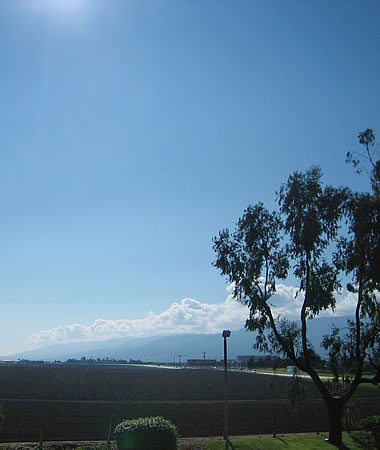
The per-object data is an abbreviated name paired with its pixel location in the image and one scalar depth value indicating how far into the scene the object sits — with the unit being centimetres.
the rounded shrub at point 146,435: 2050
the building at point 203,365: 19549
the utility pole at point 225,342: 2089
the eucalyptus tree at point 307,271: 2809
